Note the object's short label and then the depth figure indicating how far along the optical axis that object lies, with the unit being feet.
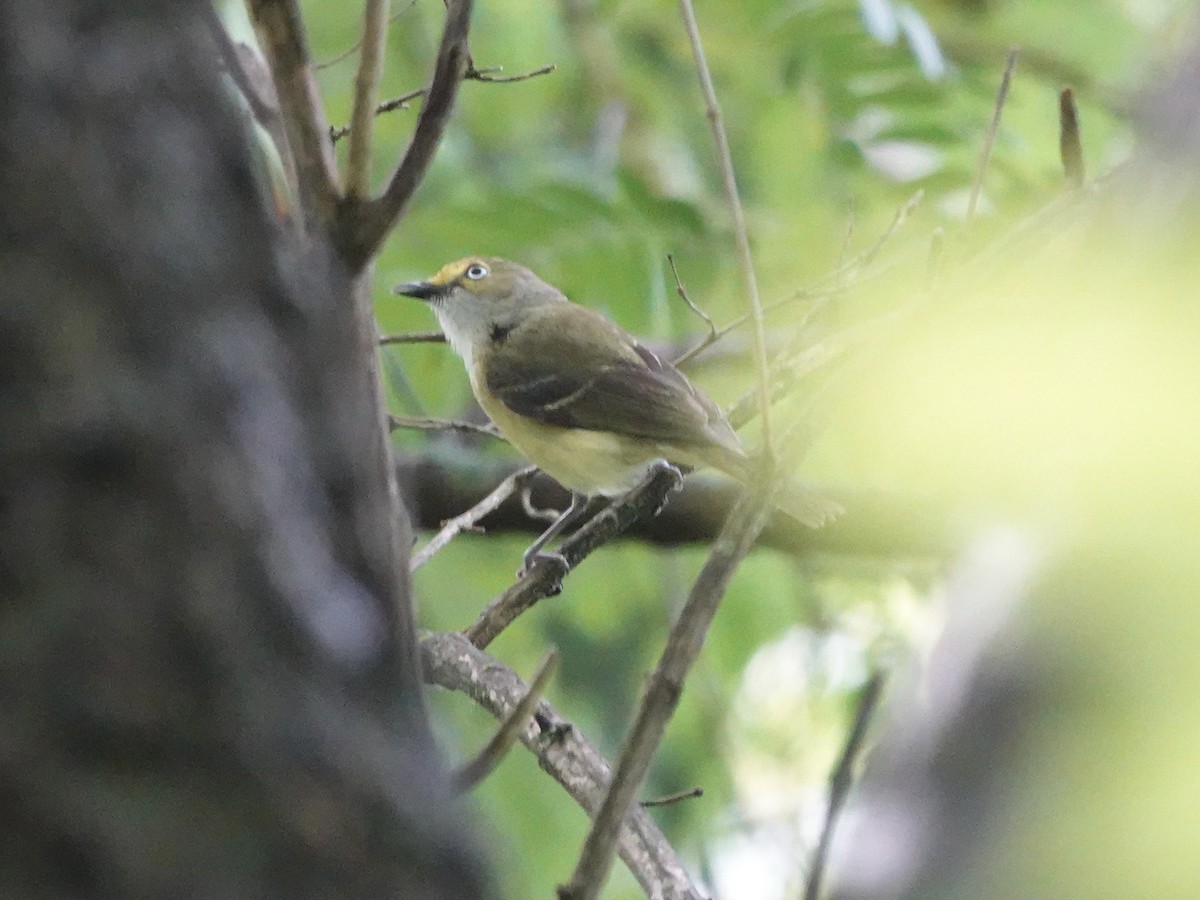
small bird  37.42
